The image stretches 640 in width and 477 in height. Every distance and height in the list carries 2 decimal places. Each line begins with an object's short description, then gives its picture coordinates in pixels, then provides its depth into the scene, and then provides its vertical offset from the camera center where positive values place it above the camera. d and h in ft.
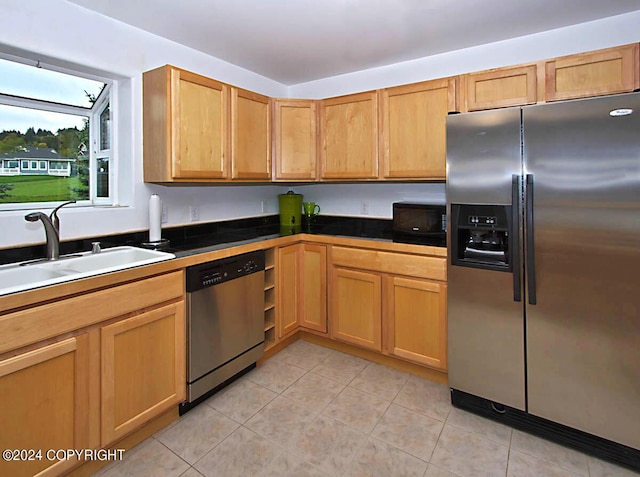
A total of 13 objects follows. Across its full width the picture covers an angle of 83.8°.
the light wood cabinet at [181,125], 7.36 +2.49
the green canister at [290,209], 11.44 +0.97
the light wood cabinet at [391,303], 7.97 -1.57
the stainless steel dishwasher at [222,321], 6.98 -1.76
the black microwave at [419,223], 8.84 +0.39
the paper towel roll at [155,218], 7.78 +0.49
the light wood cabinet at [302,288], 9.50 -1.35
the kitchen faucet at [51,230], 5.95 +0.19
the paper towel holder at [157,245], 7.55 -0.11
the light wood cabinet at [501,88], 7.37 +3.21
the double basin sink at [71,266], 5.21 -0.43
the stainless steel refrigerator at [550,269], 5.54 -0.55
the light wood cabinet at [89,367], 4.56 -1.91
